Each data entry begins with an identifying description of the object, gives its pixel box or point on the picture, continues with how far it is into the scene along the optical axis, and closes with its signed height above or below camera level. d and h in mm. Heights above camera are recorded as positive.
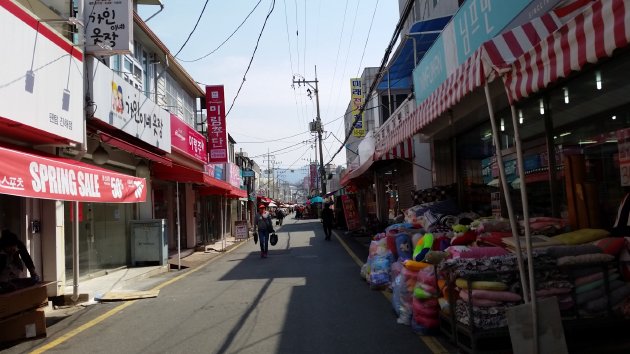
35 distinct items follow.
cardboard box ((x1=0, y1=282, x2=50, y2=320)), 6500 -948
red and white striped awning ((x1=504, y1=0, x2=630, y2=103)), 2994 +1015
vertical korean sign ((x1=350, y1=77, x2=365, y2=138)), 42031 +9841
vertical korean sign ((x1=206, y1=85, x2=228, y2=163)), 22031 +4118
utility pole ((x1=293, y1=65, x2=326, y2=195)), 46375 +8018
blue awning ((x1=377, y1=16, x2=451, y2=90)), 16078 +5883
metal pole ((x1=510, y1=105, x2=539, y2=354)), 4062 -339
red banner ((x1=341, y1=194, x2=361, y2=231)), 25377 -161
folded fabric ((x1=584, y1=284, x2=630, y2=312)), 4953 -998
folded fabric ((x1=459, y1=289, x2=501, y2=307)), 4922 -953
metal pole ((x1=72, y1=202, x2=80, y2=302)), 9500 -588
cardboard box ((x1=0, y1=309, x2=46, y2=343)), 6711 -1310
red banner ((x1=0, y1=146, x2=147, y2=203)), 5663 +642
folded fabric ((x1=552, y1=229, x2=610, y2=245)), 5499 -415
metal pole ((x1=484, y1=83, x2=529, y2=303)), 4215 -63
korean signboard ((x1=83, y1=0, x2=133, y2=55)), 10477 +4102
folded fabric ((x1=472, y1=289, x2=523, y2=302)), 4910 -885
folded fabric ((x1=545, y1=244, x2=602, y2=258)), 5066 -511
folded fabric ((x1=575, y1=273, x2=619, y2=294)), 4961 -853
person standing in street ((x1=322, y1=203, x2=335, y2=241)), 23797 -408
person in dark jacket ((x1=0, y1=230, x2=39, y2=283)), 7395 -429
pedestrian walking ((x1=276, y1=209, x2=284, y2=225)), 44125 -103
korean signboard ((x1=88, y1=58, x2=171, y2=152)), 11008 +2924
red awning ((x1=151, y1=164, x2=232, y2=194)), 15891 +1470
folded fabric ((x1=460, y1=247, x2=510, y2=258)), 5578 -532
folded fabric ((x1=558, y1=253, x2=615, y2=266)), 4941 -590
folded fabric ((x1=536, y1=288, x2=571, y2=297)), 4859 -874
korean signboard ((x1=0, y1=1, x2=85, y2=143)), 7562 +2528
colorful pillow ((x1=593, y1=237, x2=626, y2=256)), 5102 -484
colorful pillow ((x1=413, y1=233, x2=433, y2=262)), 6895 -555
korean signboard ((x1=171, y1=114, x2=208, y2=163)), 18000 +3127
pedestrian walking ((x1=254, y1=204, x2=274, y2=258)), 16906 -423
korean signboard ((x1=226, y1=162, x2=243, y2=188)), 31034 +2798
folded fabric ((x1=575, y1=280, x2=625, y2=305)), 4965 -942
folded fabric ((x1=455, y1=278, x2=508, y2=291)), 4945 -792
